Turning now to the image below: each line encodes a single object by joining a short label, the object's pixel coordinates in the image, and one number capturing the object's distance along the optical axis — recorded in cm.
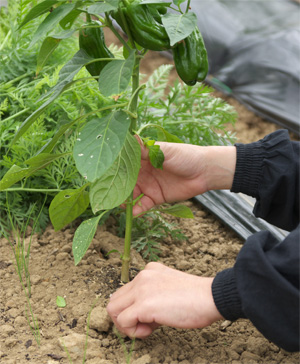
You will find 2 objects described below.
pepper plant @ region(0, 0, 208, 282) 114
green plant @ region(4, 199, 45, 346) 140
